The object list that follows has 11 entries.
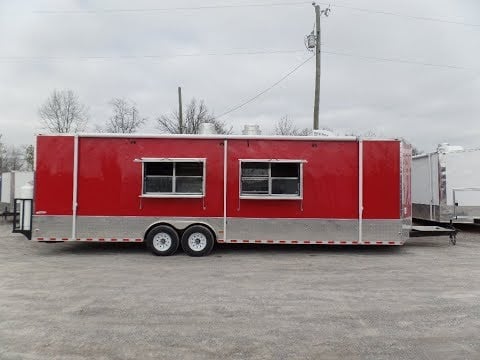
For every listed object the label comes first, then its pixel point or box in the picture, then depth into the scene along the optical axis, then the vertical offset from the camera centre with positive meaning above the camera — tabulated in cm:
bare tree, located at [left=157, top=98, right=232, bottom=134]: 4000 +691
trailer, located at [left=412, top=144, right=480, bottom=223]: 1446 +47
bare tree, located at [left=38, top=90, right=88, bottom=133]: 4538 +822
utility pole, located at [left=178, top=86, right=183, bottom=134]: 3044 +618
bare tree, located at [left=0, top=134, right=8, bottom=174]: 6078 +508
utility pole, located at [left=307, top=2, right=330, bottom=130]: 1838 +656
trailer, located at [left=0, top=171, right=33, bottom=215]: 1853 +41
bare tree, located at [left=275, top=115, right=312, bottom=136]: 4473 +679
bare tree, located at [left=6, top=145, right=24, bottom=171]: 6775 +546
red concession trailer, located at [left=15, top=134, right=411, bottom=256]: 1097 +17
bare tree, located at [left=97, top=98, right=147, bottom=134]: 4294 +695
